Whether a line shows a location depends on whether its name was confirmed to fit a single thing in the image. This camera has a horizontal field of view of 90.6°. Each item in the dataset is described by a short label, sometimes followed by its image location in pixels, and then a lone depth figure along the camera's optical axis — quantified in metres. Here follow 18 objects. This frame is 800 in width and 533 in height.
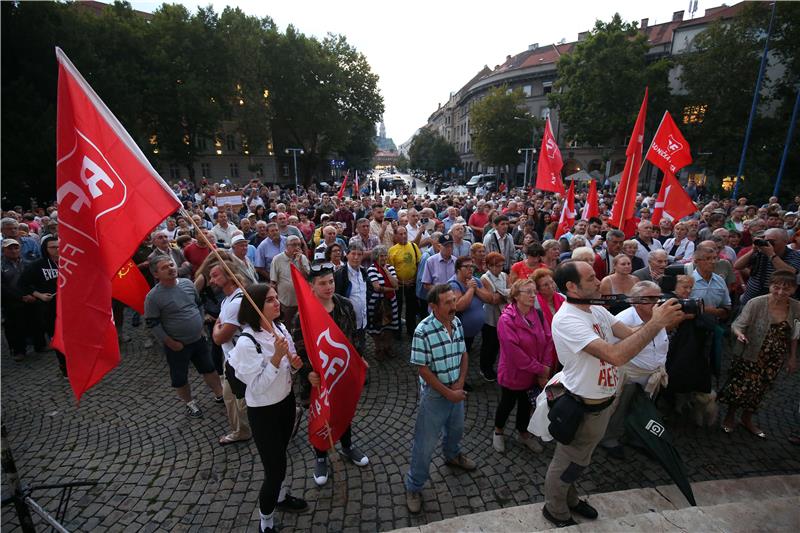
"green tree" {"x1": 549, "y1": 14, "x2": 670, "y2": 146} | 33.62
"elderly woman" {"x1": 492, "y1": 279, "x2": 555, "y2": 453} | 3.84
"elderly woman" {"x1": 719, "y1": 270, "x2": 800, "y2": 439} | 4.07
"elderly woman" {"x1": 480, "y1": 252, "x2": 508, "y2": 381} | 4.95
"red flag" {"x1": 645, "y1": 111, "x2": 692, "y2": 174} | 8.10
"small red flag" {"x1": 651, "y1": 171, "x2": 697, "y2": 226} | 7.70
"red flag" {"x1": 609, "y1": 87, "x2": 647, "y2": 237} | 7.17
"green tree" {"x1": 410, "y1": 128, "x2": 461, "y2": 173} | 70.00
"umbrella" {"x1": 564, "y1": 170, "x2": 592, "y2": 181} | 35.13
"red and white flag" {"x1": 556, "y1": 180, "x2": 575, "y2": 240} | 8.66
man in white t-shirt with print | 2.61
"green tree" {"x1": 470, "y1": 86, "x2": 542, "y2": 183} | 43.88
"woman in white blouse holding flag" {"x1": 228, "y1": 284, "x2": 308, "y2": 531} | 2.84
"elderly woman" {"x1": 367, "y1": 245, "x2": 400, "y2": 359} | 6.02
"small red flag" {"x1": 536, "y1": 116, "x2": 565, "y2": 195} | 10.03
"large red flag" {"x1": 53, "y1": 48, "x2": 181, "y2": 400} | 2.56
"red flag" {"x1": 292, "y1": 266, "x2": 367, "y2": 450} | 3.10
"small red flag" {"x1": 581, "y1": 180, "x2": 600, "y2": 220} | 8.80
